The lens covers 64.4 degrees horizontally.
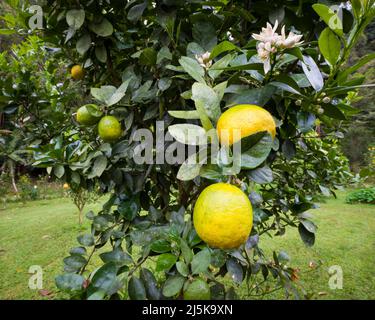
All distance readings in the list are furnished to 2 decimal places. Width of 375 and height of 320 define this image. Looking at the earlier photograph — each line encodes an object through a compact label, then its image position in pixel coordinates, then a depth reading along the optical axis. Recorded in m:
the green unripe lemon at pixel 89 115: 0.76
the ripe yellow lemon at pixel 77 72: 1.10
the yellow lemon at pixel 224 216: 0.41
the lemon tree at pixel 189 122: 0.45
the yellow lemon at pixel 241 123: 0.43
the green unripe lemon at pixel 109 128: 0.76
